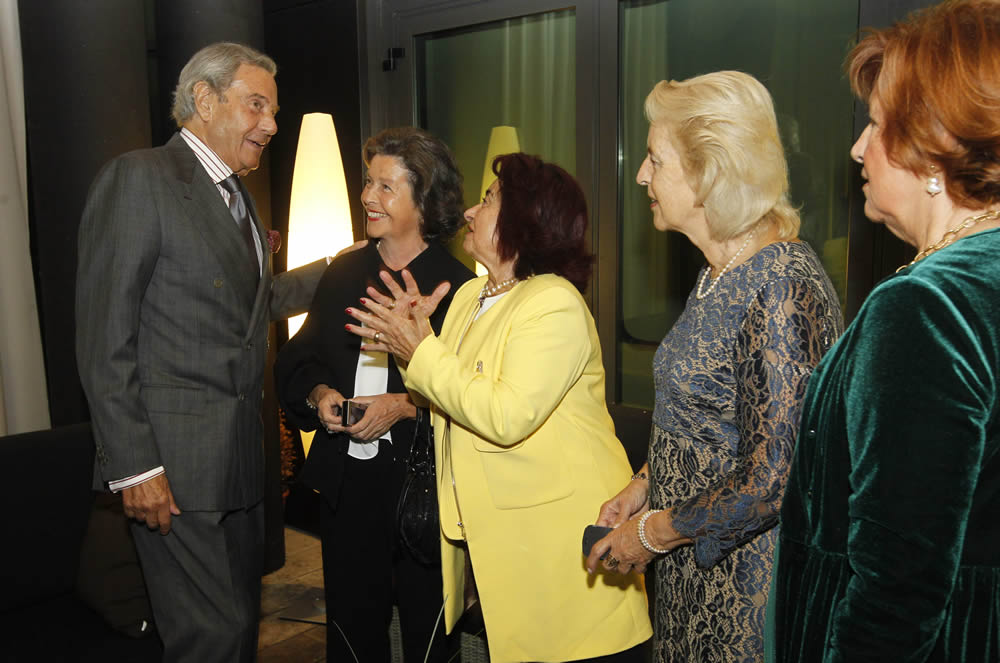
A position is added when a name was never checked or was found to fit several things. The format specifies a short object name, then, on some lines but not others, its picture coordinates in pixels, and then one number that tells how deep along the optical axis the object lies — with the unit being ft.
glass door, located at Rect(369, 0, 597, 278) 11.72
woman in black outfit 7.14
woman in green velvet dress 2.65
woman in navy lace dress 4.21
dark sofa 7.45
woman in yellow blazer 5.35
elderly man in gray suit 6.06
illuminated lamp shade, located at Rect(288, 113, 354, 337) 11.47
